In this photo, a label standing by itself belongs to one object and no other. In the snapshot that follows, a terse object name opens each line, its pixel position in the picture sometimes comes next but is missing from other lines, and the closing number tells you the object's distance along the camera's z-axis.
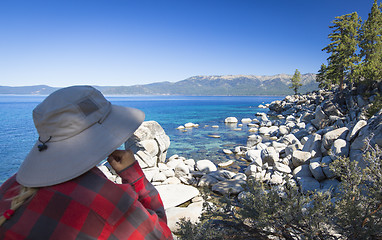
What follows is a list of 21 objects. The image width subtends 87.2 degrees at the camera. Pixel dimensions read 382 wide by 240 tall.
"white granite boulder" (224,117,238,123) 31.30
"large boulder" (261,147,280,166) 10.25
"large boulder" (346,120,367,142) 7.23
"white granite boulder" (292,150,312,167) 8.91
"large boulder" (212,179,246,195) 7.79
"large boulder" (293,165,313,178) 8.00
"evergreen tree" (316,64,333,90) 45.47
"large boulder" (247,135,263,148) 15.78
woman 0.88
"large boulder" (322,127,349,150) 8.22
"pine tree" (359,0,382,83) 28.60
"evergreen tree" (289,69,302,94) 69.12
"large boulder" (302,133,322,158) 8.78
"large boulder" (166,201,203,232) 5.68
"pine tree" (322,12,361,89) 28.73
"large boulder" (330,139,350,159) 6.98
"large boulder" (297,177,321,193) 7.04
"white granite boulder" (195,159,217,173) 10.61
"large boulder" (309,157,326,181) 7.34
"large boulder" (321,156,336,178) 7.03
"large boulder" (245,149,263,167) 11.59
